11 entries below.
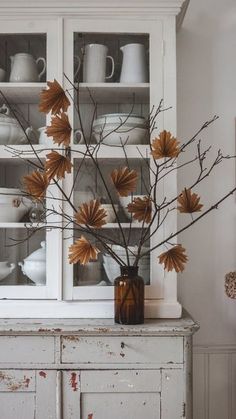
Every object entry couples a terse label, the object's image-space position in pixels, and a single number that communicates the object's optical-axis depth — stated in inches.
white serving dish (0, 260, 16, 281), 71.9
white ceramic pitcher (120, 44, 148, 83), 71.8
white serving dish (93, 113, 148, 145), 71.6
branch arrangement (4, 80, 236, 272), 65.3
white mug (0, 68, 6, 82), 72.9
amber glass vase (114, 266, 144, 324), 65.5
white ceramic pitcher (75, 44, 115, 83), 72.2
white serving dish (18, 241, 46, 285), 71.3
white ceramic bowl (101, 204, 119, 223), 71.2
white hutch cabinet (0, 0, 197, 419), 64.4
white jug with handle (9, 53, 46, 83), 72.2
